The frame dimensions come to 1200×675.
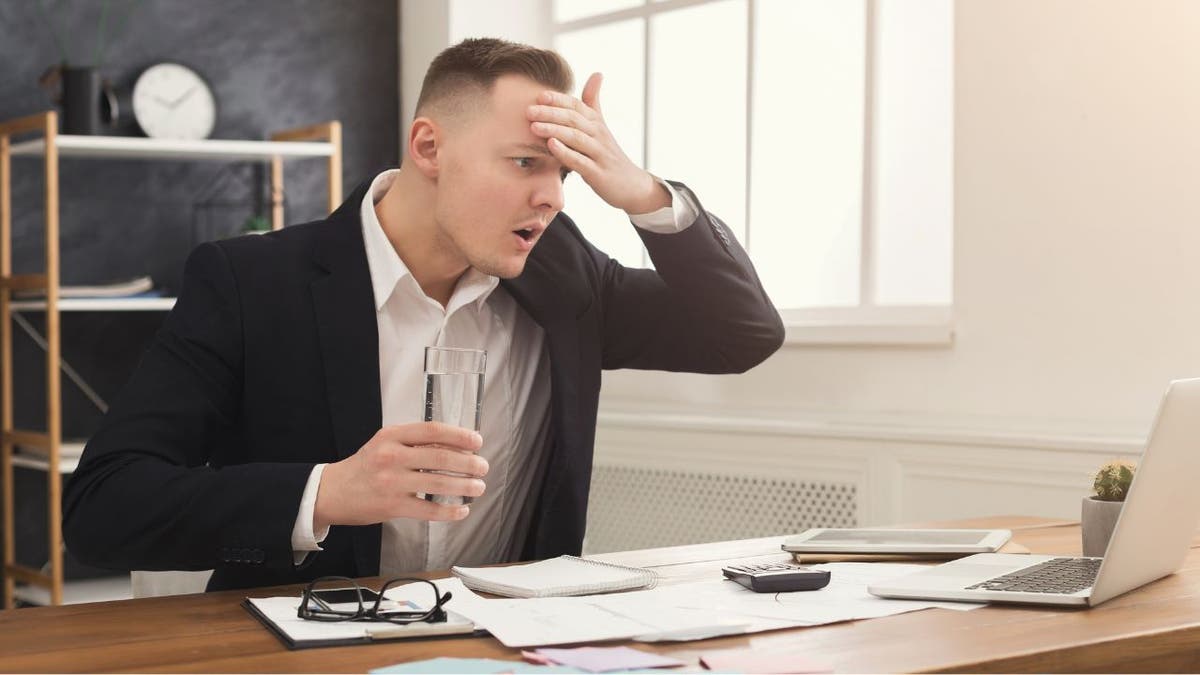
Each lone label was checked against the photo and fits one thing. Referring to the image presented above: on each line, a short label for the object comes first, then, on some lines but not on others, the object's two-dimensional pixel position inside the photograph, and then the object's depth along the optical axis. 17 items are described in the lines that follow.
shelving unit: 3.79
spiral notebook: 1.49
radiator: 3.45
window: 3.48
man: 1.56
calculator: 1.53
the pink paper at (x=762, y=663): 1.16
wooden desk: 1.21
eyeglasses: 1.33
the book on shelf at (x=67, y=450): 3.91
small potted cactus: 1.76
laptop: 1.47
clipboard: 1.25
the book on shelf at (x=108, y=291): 3.89
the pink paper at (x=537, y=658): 1.18
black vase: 3.98
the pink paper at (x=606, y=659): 1.15
